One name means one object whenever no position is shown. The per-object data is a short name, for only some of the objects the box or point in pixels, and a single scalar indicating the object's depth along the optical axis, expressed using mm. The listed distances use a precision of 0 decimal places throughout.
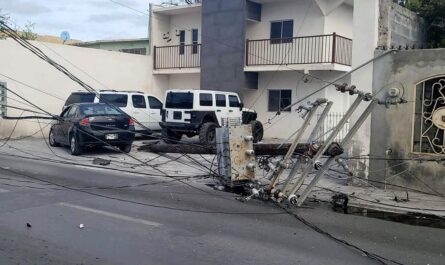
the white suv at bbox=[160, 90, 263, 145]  19578
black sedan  16453
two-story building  22219
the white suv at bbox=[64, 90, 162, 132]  20566
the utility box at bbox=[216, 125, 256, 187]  10141
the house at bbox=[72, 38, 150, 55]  30109
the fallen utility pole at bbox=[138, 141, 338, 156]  9438
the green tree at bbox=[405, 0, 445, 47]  15453
